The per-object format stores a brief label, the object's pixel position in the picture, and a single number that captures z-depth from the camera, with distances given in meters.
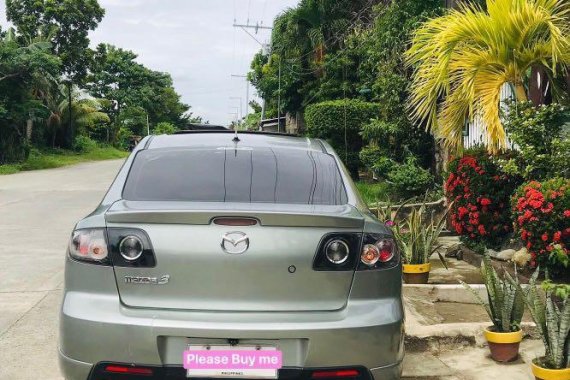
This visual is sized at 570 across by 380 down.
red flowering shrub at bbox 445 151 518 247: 6.37
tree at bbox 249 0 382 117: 19.36
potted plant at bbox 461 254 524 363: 3.72
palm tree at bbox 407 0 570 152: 5.26
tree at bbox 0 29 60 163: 24.11
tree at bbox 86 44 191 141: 52.56
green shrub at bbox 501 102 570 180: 5.32
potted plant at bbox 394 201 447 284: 5.62
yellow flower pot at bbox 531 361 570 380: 3.21
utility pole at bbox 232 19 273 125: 42.97
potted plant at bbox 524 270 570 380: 3.24
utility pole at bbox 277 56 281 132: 23.62
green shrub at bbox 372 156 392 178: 11.32
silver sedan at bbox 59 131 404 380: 2.47
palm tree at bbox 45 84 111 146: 35.19
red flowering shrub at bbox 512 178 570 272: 4.70
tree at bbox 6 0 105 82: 31.81
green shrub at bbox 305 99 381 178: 16.12
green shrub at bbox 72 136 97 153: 39.84
